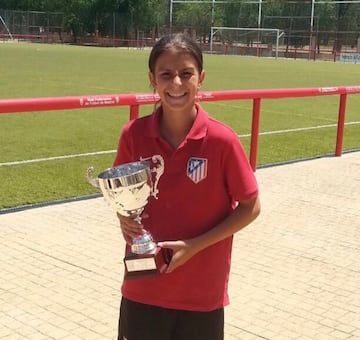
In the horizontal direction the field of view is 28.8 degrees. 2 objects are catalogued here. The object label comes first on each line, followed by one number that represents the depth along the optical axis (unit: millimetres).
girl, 2504
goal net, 68188
